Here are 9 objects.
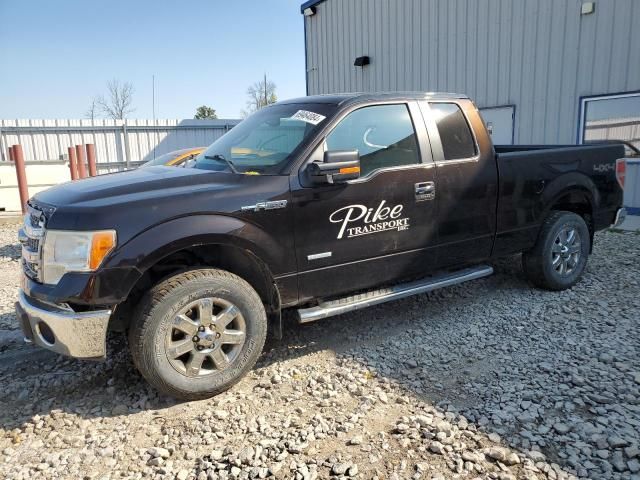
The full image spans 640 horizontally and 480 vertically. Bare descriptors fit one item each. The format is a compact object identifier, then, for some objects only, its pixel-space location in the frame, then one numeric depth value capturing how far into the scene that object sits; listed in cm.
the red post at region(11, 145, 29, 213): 1087
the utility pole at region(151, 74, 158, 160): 2000
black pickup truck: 290
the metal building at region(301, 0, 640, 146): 854
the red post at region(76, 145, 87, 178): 1217
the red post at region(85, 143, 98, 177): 1248
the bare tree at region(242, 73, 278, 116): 5734
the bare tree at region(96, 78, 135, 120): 4169
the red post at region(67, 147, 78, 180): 1205
